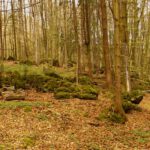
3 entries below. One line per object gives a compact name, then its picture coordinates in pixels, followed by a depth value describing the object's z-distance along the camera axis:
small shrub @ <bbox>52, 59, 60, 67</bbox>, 20.60
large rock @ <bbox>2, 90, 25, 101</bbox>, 9.47
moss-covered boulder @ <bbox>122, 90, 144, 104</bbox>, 10.96
